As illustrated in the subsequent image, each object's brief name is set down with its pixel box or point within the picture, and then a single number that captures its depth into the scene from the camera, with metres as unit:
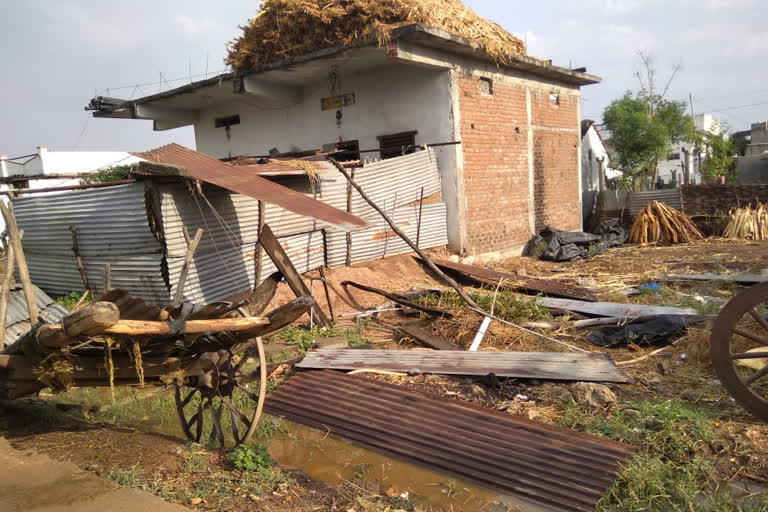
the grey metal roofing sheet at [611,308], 6.88
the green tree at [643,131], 21.52
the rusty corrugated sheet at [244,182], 5.32
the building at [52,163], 25.30
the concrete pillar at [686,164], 21.85
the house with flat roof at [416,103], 10.23
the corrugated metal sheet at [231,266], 7.13
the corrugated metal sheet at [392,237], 9.01
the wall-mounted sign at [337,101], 11.71
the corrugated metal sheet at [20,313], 6.02
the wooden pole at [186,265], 5.88
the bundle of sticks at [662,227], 14.50
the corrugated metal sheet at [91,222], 7.05
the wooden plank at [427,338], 6.33
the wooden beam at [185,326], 2.85
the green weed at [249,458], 3.73
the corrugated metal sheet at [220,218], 6.88
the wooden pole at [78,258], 7.95
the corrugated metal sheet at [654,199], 16.08
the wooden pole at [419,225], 10.38
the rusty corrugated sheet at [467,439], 3.47
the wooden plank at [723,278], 8.59
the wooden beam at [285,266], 7.04
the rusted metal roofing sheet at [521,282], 8.35
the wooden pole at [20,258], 3.92
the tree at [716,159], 25.16
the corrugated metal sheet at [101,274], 7.10
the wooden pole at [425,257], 7.49
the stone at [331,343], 6.43
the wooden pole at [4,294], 4.04
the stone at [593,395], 4.50
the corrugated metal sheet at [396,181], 9.39
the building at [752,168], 22.31
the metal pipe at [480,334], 6.21
